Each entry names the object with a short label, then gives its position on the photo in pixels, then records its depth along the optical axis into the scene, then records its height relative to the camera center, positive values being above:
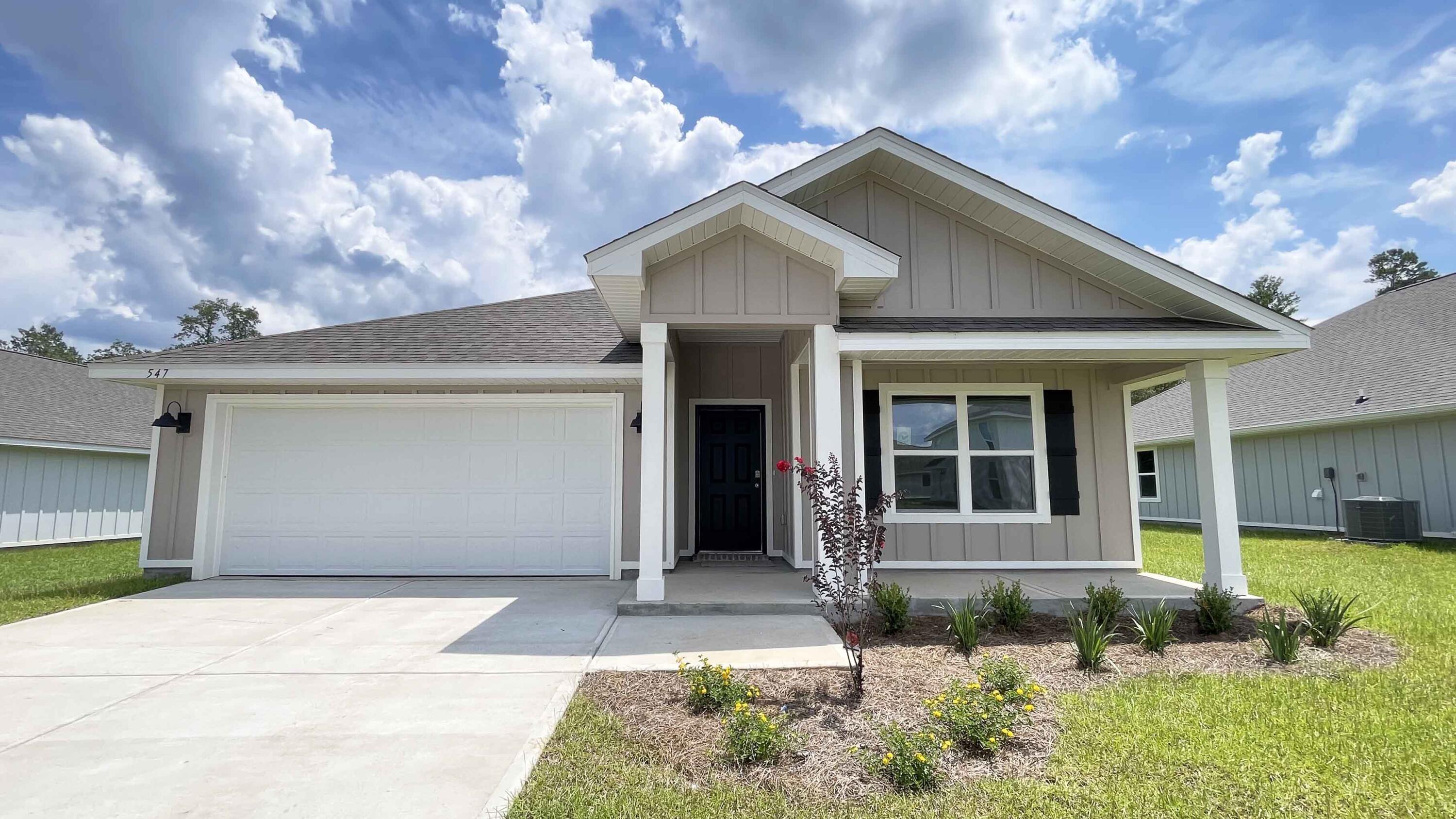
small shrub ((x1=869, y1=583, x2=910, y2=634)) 5.03 -0.93
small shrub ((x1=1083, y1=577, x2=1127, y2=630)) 5.03 -0.92
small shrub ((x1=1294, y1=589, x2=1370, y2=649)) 4.54 -0.94
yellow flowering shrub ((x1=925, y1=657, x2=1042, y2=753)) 2.94 -1.07
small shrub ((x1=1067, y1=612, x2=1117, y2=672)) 4.08 -1.00
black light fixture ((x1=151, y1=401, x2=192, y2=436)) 7.69 +0.79
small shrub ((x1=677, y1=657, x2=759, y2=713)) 3.41 -1.06
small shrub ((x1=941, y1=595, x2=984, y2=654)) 4.52 -0.99
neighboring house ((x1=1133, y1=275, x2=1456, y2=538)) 10.72 +1.11
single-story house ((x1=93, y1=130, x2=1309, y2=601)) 6.86 +0.70
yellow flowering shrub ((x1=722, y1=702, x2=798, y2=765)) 2.80 -1.09
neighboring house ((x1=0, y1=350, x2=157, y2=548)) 11.63 +0.67
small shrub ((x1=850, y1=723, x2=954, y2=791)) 2.58 -1.10
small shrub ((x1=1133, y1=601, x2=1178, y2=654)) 4.56 -1.01
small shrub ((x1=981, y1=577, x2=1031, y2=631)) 5.12 -0.95
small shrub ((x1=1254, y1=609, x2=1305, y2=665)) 4.23 -1.01
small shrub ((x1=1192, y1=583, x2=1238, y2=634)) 5.07 -0.98
